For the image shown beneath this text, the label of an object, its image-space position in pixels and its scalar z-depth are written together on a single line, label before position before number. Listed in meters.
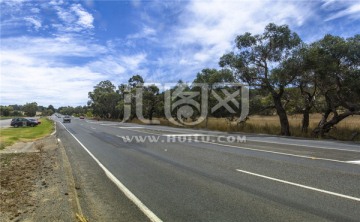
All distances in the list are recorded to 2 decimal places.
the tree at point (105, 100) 108.12
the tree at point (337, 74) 25.59
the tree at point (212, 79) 35.62
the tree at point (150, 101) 71.81
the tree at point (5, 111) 163.88
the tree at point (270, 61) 29.92
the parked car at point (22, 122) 55.11
